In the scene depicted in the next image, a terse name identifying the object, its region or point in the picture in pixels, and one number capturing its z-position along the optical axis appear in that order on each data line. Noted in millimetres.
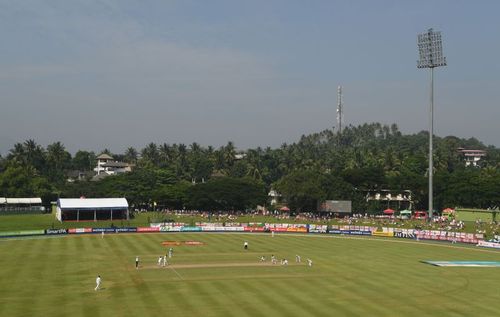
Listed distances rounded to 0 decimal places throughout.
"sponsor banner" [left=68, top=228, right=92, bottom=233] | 93288
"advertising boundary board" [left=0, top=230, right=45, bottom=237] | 87125
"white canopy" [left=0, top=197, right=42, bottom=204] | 136875
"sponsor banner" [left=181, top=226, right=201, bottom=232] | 99438
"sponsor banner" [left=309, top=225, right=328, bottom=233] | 101625
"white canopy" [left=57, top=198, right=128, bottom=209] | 110750
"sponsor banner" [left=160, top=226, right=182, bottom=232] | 98062
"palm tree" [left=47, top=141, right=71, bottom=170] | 179250
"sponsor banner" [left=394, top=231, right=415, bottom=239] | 94250
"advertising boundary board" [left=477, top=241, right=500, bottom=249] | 80969
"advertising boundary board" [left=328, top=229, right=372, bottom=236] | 99125
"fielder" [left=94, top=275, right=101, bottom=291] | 44844
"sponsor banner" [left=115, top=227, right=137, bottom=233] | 95769
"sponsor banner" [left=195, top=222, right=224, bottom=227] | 101688
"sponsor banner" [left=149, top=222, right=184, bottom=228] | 99212
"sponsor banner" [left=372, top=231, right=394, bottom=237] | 96812
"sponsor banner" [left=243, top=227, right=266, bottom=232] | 101188
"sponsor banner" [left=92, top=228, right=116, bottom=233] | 94938
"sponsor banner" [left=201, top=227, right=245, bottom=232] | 100469
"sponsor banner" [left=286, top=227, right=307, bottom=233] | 101712
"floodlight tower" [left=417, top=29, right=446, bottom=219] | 106375
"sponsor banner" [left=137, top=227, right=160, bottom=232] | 96875
